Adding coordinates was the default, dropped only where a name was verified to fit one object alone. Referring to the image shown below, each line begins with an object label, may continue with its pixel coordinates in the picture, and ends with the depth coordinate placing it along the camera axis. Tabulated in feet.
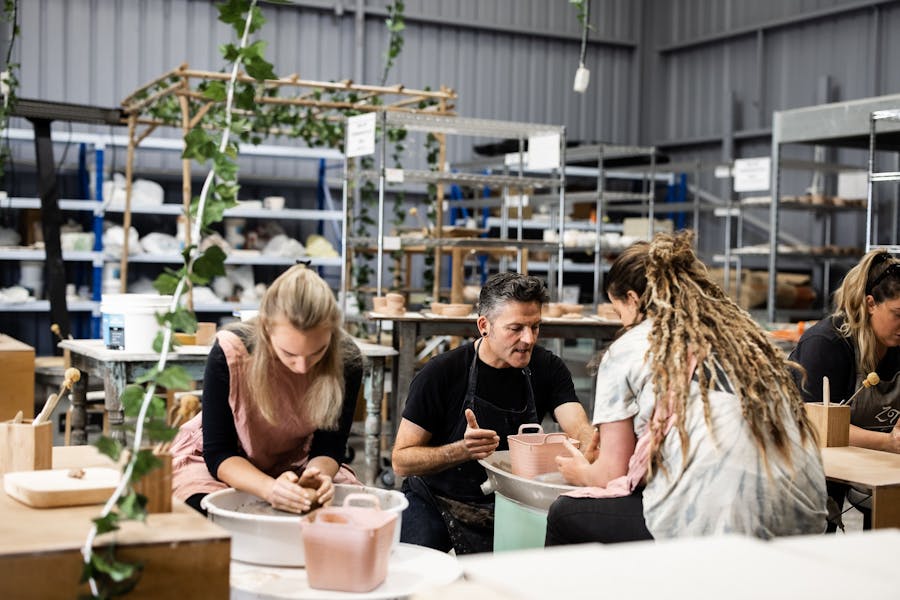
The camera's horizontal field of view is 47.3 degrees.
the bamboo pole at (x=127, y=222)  27.07
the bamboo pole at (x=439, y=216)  26.41
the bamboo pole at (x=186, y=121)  23.81
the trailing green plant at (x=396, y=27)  27.84
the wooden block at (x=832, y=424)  10.36
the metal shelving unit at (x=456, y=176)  21.99
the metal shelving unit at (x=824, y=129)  20.70
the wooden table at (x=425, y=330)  19.43
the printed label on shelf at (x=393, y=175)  21.65
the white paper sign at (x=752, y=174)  26.66
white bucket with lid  15.30
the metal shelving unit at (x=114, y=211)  28.91
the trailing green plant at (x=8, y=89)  21.49
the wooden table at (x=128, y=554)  5.18
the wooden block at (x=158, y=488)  6.08
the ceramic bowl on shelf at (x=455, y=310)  20.29
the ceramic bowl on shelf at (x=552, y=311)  21.55
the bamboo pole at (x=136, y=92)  22.84
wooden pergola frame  23.72
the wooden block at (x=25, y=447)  7.22
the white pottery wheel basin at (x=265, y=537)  6.40
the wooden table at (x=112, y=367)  14.82
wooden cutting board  6.17
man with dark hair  10.55
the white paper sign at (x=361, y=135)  21.79
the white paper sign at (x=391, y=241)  21.73
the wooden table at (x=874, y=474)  8.51
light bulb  20.65
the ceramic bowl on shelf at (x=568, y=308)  21.95
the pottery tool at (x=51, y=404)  7.27
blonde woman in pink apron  8.10
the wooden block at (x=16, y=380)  16.38
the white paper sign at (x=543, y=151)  22.93
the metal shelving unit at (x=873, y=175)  18.34
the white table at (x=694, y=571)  4.00
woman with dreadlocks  7.63
